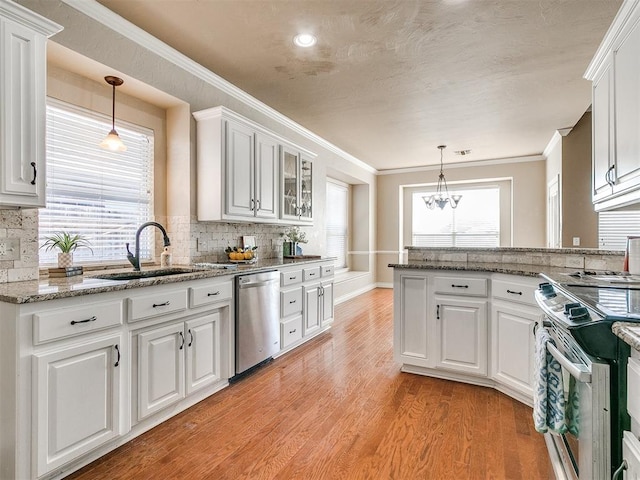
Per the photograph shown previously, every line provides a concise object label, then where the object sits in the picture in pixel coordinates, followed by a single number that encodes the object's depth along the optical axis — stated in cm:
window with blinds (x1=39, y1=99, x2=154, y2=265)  244
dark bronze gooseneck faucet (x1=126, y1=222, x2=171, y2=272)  261
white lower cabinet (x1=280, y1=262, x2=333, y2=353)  343
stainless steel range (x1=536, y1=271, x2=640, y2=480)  105
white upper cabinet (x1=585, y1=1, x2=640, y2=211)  170
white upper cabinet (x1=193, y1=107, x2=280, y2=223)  309
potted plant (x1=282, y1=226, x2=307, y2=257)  444
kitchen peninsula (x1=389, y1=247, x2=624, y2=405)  246
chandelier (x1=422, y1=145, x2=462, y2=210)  588
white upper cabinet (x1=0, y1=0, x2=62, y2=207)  168
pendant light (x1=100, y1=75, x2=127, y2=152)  252
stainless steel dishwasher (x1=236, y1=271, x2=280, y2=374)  281
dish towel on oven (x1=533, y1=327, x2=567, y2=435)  143
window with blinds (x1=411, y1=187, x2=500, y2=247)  727
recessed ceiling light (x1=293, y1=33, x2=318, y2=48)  265
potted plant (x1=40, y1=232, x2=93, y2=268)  221
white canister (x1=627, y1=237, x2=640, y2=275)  213
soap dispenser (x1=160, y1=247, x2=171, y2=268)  285
